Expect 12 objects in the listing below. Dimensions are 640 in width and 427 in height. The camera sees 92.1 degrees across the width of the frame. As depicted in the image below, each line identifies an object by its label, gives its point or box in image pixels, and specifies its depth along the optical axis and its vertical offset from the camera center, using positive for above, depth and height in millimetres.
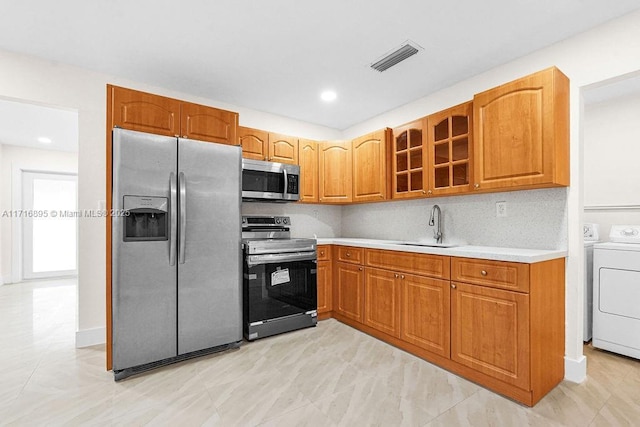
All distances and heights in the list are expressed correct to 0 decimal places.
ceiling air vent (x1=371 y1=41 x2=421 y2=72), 2359 +1271
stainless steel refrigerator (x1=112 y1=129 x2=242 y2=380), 2225 -282
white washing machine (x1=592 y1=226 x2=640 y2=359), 2471 -702
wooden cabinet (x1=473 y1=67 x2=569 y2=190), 2031 +561
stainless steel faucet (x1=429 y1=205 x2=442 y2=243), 3078 -119
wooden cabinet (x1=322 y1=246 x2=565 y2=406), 1877 -737
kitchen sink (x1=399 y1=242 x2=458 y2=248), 2966 -308
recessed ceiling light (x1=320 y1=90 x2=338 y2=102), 3201 +1253
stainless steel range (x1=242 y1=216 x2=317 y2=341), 2869 -703
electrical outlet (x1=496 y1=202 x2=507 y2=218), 2588 +34
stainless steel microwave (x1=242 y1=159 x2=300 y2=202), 3195 +343
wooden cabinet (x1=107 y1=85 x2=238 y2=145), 2395 +813
